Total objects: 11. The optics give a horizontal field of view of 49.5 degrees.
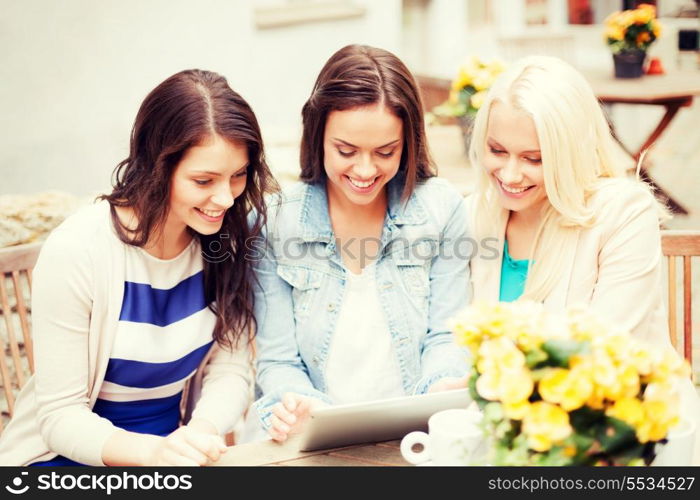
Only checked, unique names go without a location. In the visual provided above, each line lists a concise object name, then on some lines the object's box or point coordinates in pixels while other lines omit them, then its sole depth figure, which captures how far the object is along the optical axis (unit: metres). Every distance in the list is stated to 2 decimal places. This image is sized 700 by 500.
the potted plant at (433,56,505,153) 3.65
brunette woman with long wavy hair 1.55
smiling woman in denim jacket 1.72
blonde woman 1.67
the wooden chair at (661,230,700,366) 1.85
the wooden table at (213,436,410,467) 1.33
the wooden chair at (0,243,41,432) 1.79
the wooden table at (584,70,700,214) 4.71
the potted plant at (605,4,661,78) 5.03
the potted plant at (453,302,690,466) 0.94
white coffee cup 1.18
